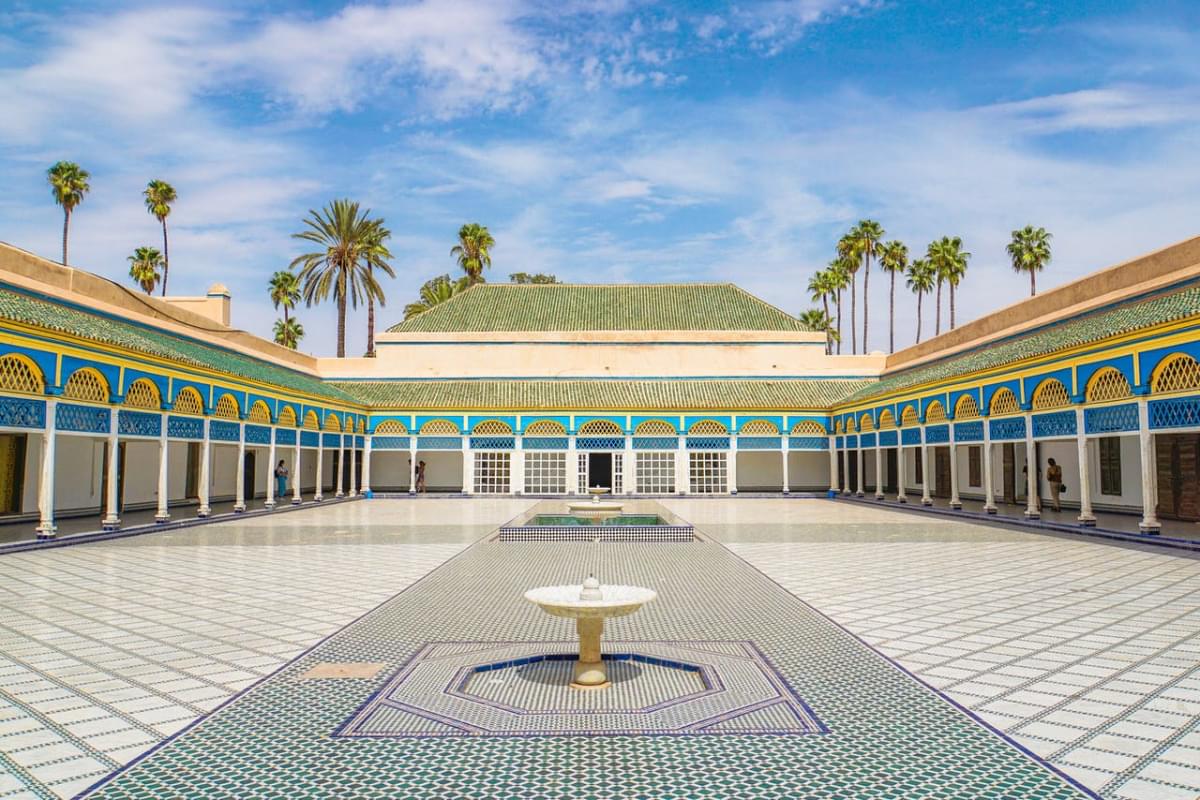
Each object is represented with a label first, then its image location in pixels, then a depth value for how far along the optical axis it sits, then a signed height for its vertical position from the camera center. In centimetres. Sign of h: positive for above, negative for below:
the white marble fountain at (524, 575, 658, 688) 539 -110
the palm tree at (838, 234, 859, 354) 4988 +1226
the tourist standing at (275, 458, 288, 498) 2884 -130
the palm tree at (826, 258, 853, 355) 5092 +1129
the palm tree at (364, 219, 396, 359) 4100 +1017
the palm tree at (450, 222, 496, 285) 5138 +1290
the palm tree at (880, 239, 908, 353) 4988 +1195
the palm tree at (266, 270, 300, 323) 5162 +1037
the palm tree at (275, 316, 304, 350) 5459 +807
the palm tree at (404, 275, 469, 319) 5194 +1048
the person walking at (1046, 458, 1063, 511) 1948 -72
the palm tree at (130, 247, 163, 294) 4491 +1029
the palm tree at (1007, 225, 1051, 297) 4412 +1102
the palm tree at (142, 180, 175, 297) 4447 +1395
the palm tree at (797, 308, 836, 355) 5406 +881
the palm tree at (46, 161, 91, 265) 4138 +1371
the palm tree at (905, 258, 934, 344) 4894 +1060
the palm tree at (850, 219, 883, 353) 4953 +1317
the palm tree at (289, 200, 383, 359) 3984 +987
